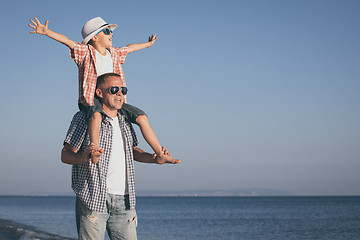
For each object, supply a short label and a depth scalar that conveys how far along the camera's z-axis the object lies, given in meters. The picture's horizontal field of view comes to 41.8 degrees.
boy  3.69
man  3.43
